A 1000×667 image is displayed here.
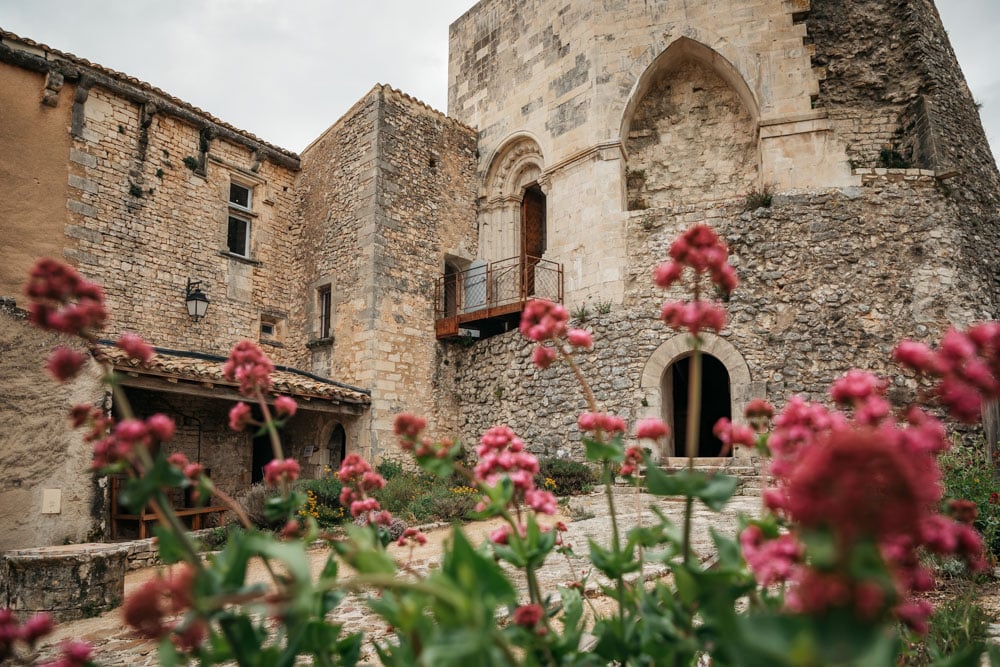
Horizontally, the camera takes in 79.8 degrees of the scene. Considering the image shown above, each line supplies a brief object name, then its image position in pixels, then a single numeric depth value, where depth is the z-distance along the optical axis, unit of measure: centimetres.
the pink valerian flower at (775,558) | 83
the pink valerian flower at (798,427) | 107
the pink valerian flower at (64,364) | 113
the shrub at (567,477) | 910
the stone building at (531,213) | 911
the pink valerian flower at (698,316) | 121
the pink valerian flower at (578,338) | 154
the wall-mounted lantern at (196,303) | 1100
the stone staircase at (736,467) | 842
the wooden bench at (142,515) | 796
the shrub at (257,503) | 766
